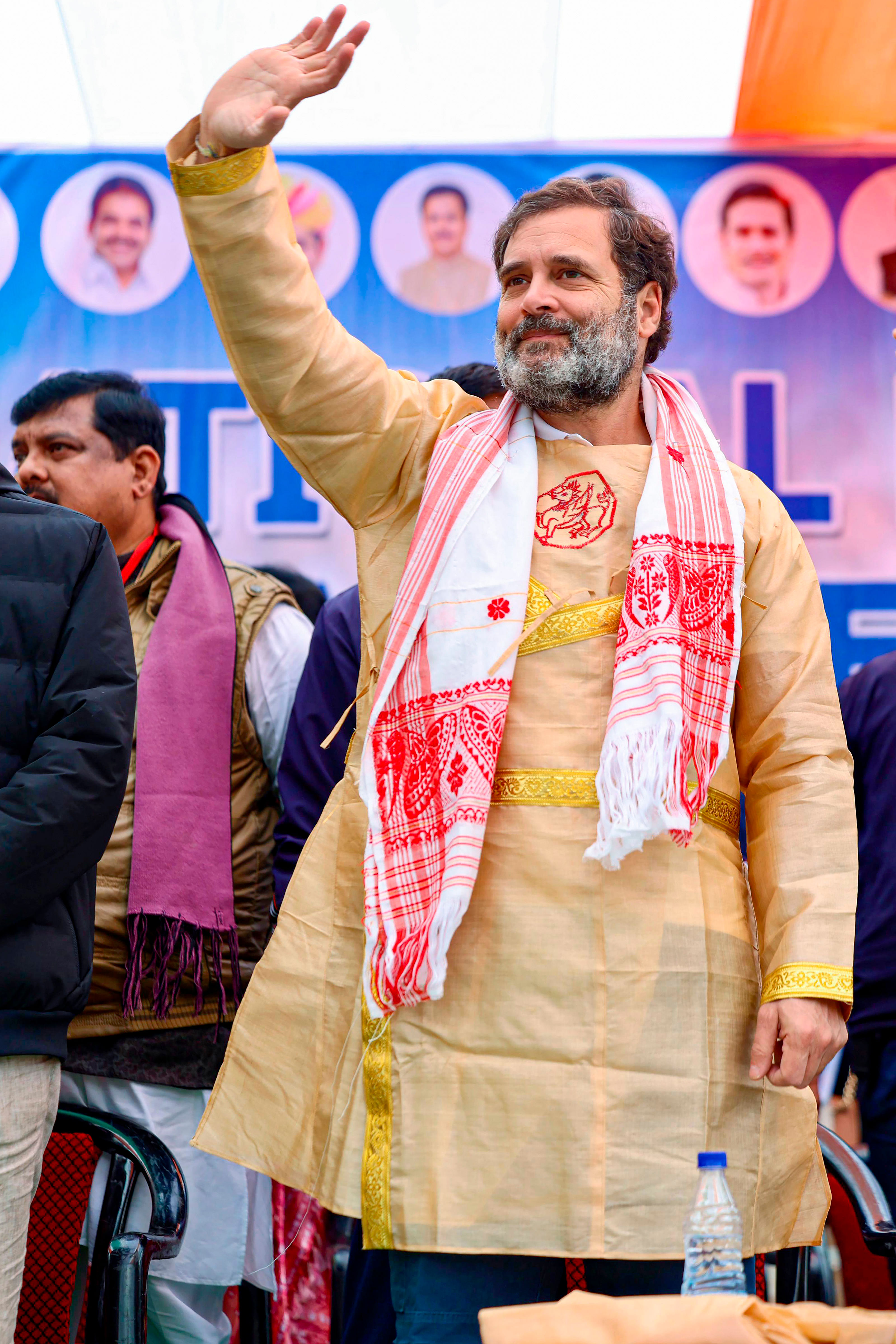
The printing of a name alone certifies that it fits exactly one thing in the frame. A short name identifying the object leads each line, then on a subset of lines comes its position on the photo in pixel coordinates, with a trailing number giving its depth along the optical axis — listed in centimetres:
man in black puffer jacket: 322
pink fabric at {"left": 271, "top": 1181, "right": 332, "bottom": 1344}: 395
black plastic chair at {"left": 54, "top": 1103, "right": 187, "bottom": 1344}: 318
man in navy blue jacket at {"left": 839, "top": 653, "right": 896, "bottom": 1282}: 374
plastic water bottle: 284
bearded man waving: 311
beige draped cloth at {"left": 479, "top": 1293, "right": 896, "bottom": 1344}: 257
